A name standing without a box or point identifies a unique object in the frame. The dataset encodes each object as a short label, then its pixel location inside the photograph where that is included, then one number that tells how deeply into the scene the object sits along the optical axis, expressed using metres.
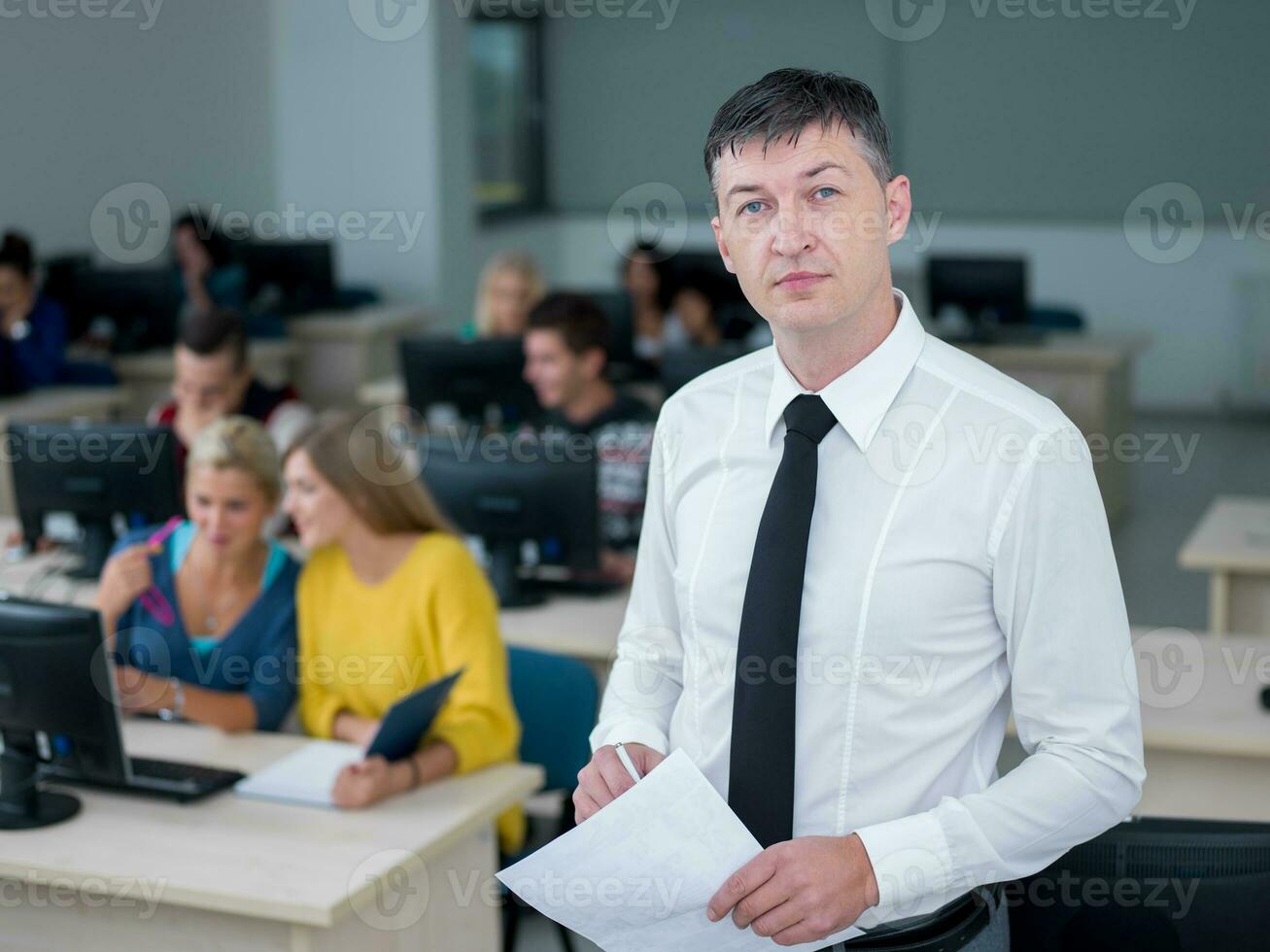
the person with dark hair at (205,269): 7.82
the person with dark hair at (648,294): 7.63
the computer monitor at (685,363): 4.82
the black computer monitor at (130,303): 7.10
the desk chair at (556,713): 2.94
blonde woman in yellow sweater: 2.88
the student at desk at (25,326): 6.32
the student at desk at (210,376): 4.57
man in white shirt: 1.30
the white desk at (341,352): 7.91
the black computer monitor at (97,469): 3.81
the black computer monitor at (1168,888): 1.56
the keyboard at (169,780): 2.50
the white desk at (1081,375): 6.64
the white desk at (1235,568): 3.85
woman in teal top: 2.99
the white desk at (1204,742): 2.71
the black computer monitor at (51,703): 2.38
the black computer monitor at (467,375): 5.02
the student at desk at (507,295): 6.21
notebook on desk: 2.44
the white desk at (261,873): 2.19
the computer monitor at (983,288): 7.11
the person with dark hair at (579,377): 4.62
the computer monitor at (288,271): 7.97
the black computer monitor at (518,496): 3.61
